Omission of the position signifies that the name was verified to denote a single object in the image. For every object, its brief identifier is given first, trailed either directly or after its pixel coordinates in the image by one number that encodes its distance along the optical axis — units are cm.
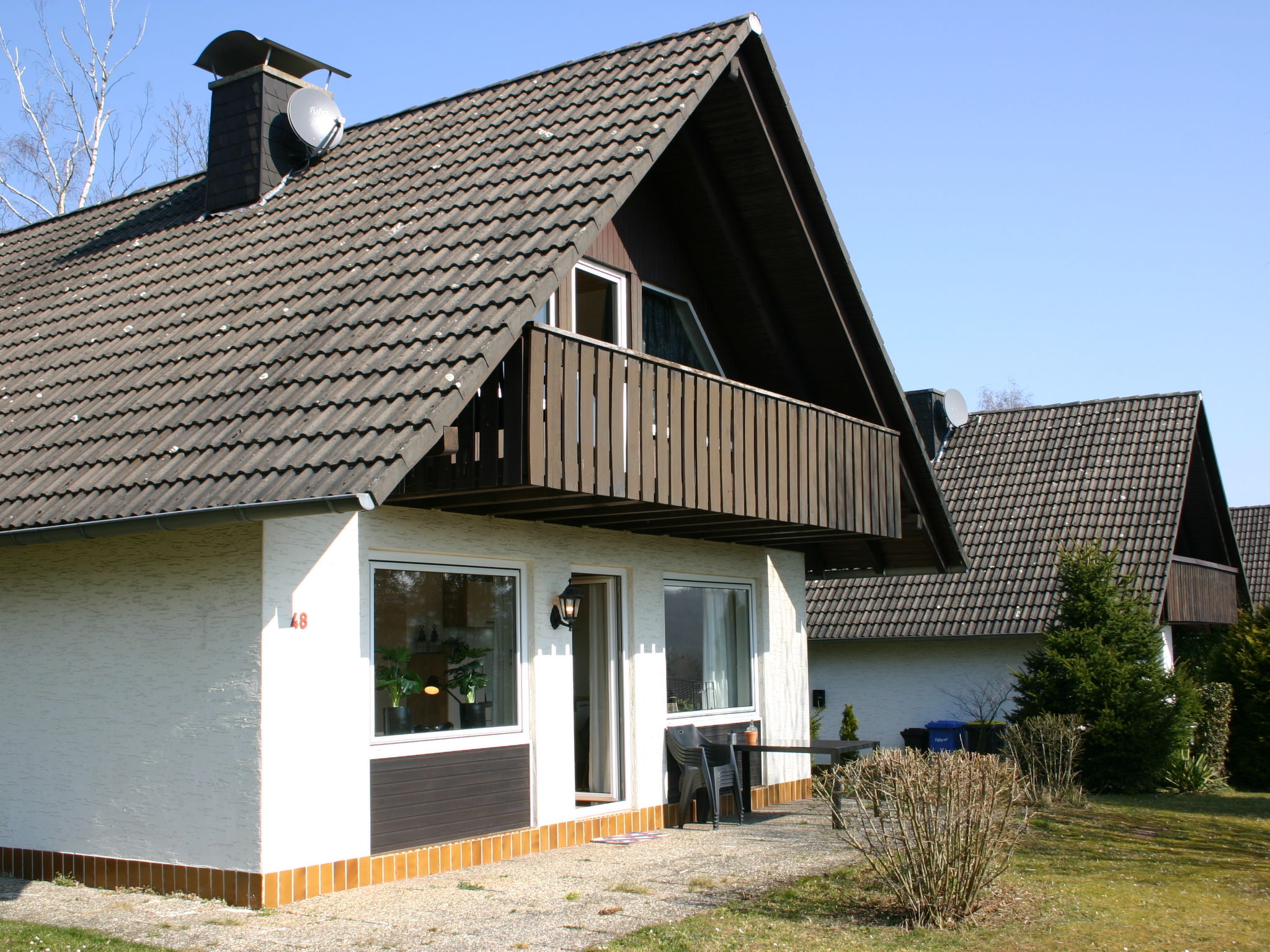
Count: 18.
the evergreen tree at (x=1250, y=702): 1919
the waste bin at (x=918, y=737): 1966
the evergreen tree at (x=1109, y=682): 1659
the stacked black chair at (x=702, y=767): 1235
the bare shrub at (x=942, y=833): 748
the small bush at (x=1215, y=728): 1862
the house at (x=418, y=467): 845
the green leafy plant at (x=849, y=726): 2038
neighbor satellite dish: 2464
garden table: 1191
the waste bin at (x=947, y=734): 1942
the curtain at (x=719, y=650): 1366
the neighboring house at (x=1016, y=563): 2070
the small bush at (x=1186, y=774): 1717
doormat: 1118
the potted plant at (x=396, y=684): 954
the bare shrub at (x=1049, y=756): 1439
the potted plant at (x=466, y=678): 1024
